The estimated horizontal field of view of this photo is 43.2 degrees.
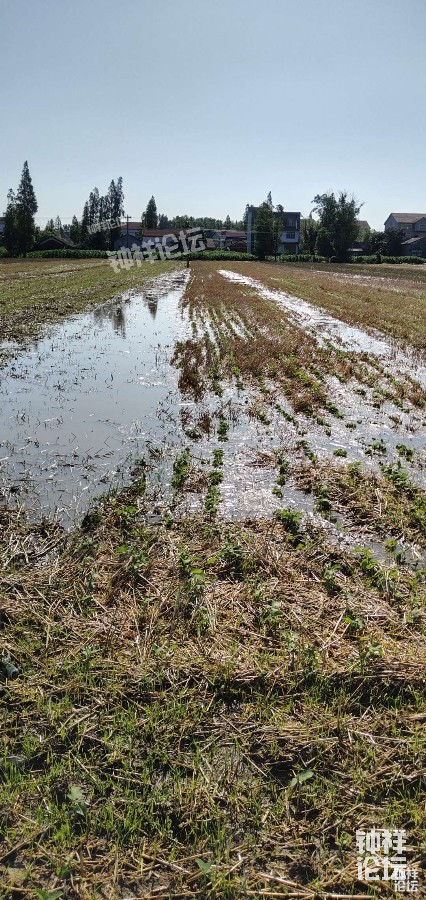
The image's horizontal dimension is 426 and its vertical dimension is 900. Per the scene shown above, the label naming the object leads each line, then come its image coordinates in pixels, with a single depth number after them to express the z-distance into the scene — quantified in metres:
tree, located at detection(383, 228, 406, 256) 84.94
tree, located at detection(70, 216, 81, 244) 94.30
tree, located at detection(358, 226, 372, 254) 91.94
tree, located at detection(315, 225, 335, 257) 77.94
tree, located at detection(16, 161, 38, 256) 70.06
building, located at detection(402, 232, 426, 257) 95.62
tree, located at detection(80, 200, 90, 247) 90.06
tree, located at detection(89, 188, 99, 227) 93.38
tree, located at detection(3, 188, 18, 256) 69.06
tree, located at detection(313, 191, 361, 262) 74.62
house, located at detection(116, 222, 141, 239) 114.86
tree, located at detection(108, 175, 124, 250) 101.00
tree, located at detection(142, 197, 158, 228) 110.32
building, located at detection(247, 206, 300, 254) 97.75
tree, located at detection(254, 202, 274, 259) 72.88
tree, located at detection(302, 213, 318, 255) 89.44
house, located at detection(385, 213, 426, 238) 113.19
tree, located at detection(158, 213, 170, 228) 170.88
